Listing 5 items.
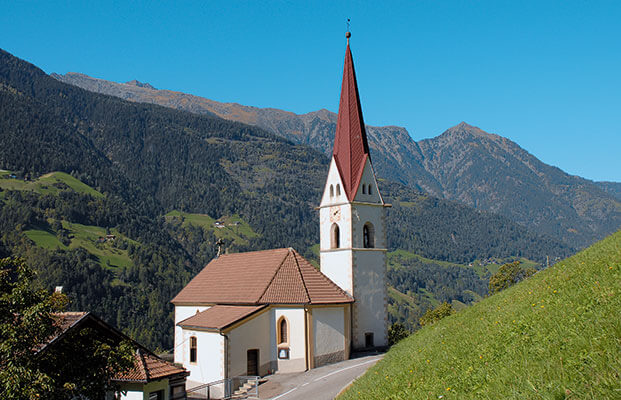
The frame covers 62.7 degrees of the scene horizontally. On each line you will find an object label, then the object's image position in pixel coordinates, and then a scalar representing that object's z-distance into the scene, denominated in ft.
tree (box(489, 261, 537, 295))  199.31
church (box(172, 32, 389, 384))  103.14
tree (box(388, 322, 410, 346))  135.85
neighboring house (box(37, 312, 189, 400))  58.70
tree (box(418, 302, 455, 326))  173.08
